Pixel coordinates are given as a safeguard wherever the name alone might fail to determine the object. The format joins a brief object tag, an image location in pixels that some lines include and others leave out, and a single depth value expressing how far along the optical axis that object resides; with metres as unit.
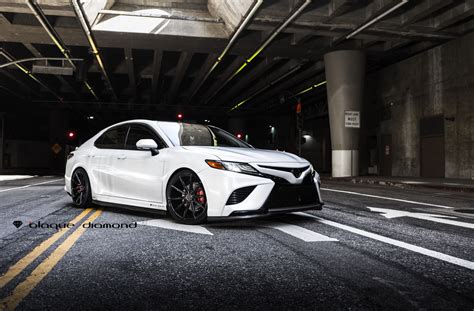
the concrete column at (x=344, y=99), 23.77
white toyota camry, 5.31
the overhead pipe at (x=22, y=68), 23.78
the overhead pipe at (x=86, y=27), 16.16
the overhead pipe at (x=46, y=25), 16.21
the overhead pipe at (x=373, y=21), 16.72
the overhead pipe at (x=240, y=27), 16.42
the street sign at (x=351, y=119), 22.91
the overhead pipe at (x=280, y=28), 16.76
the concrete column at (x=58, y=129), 50.03
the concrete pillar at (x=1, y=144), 49.19
